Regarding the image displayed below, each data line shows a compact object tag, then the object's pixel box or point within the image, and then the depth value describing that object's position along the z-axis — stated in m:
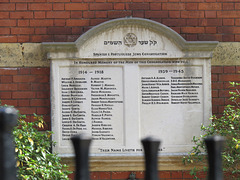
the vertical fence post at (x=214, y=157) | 2.43
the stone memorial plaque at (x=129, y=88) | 6.23
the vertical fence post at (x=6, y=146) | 2.21
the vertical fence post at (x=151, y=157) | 2.45
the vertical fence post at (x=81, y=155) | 2.38
